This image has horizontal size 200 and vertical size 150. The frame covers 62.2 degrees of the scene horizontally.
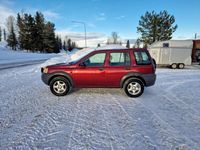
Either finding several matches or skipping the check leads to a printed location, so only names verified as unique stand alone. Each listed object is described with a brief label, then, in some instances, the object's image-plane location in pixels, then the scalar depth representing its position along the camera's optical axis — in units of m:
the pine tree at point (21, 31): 54.22
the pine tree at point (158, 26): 36.72
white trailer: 17.72
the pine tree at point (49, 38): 57.92
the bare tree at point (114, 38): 101.50
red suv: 6.02
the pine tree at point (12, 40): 65.22
